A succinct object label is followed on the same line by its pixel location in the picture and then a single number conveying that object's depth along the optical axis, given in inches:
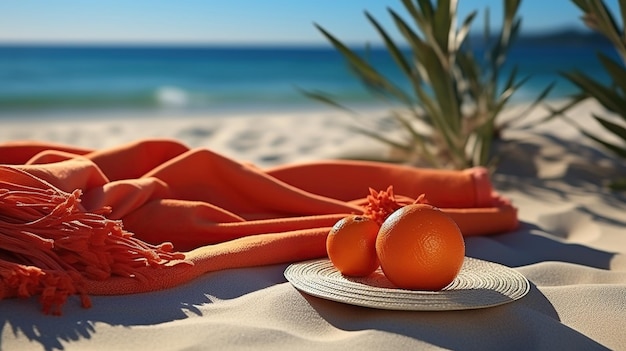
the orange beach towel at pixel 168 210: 57.9
